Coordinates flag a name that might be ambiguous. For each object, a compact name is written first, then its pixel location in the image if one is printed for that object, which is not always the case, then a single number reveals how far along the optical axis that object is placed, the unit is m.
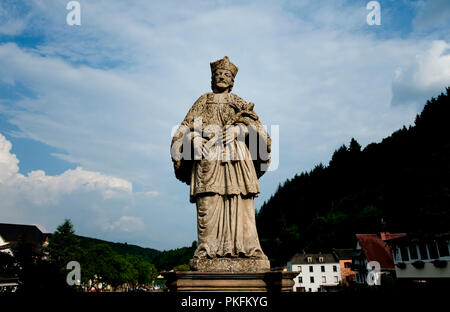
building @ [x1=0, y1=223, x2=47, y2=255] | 62.49
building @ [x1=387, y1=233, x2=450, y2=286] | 27.06
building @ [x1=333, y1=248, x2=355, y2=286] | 59.21
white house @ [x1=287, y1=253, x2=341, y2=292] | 62.47
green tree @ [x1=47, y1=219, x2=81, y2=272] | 63.78
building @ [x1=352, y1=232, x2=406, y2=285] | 43.28
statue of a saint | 4.77
